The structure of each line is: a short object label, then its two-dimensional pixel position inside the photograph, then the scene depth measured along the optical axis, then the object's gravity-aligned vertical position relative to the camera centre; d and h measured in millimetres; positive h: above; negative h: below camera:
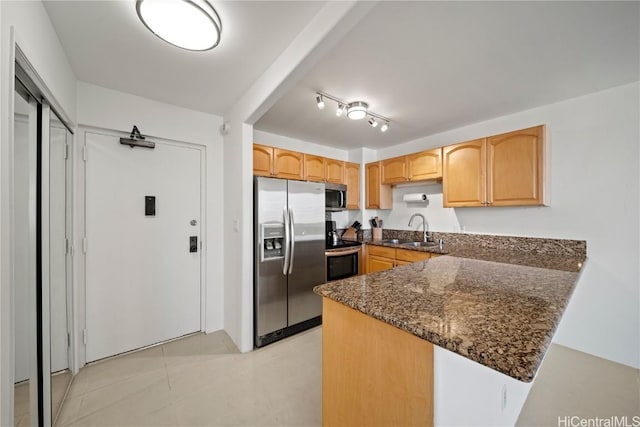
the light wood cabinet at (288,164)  2992 +631
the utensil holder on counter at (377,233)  3916 -307
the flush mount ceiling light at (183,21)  1240 +1044
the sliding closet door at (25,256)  1104 -204
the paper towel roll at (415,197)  3346 +228
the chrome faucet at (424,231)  3377 -240
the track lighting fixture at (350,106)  2217 +1037
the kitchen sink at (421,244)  3084 -400
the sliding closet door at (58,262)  1581 -334
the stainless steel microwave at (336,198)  3422 +229
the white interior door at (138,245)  2160 -297
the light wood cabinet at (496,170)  2326 +450
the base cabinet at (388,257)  2838 -537
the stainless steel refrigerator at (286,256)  2418 -443
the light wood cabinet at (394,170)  3345 +617
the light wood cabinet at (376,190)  3688 +361
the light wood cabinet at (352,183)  3762 +476
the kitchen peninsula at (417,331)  706 -364
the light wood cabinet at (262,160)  2828 +633
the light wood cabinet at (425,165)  3008 +624
